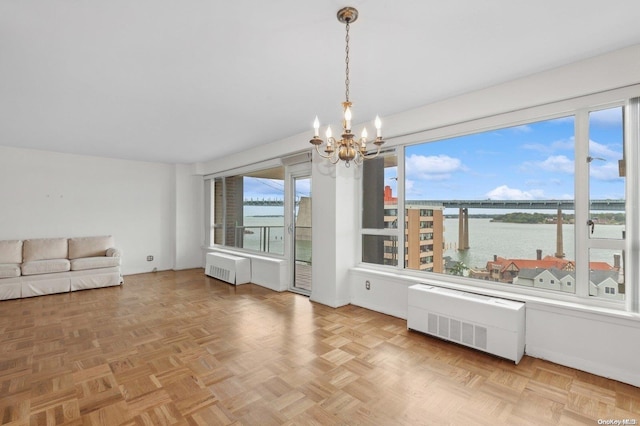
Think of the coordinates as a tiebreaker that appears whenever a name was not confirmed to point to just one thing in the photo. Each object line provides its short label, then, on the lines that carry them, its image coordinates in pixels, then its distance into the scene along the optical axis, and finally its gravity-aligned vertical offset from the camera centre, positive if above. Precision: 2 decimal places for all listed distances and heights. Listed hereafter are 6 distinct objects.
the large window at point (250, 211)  5.84 +0.08
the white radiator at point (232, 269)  5.79 -1.02
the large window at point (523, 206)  2.61 +0.09
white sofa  4.91 -0.85
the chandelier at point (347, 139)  1.89 +0.52
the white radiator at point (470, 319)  2.74 -1.00
